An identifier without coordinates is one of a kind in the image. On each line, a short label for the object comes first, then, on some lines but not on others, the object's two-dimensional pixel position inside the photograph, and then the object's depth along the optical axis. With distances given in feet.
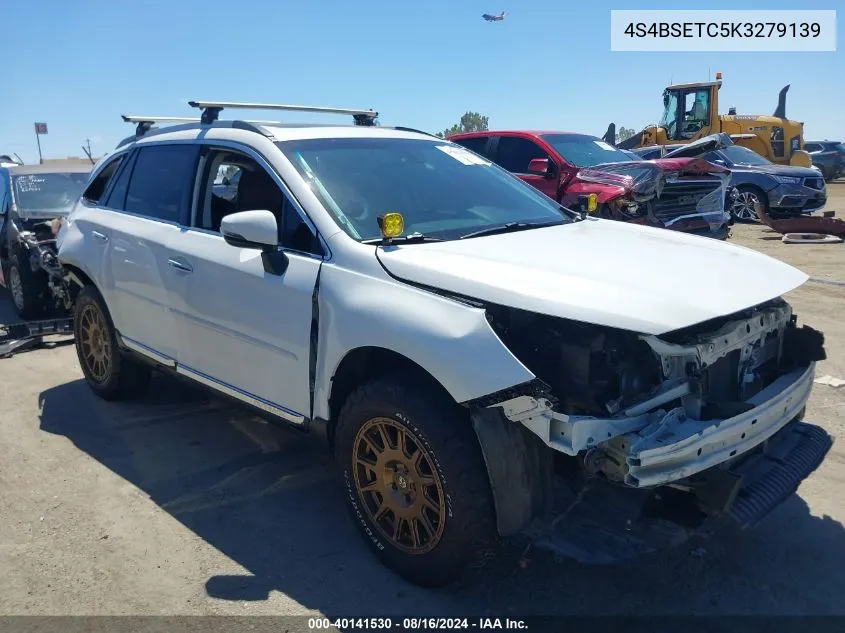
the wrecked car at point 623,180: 29.89
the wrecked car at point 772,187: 48.34
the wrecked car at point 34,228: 25.53
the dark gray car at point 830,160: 96.48
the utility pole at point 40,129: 64.17
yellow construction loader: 63.67
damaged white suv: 8.57
